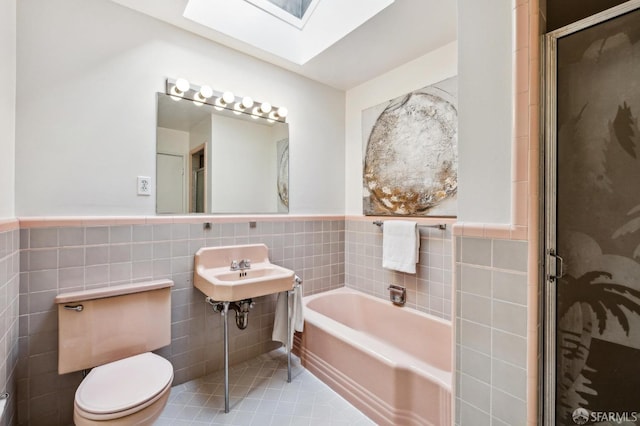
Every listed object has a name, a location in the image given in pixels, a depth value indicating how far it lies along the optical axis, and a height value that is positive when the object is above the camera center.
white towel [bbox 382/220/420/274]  2.17 -0.27
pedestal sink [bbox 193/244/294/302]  1.64 -0.43
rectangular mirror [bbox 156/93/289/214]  1.87 +0.39
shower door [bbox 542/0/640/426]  0.88 -0.03
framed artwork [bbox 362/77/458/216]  2.04 +0.48
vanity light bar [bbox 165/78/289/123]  1.86 +0.83
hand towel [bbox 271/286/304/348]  2.04 -0.79
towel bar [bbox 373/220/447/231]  2.05 -0.10
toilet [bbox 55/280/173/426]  1.17 -0.76
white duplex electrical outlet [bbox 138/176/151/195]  1.76 +0.17
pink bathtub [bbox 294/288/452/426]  1.46 -0.96
